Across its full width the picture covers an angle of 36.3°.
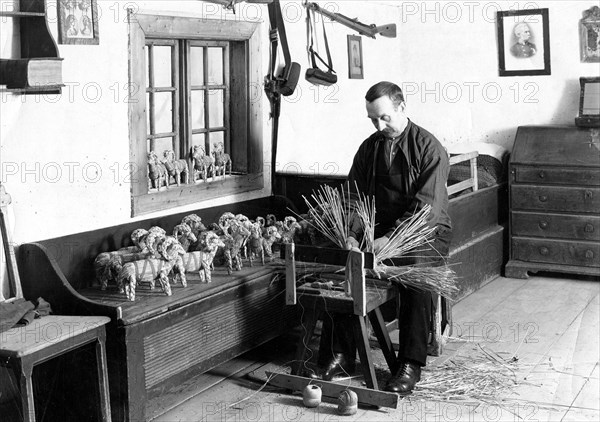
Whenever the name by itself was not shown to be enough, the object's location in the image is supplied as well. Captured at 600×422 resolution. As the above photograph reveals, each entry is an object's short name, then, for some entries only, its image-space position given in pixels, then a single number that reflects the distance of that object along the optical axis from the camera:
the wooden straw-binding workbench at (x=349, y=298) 4.96
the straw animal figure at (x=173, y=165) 6.01
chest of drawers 7.97
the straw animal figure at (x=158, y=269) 4.80
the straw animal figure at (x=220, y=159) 6.61
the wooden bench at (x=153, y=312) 4.53
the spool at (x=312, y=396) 5.02
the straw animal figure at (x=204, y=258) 5.22
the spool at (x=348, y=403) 4.90
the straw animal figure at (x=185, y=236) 5.57
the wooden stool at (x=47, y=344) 3.97
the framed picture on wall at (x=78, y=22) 4.98
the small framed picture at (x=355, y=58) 8.07
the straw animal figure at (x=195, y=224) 5.86
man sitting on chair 5.33
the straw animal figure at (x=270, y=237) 5.88
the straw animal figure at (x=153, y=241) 5.08
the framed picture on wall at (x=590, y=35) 8.32
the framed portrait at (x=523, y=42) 8.60
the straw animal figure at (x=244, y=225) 5.79
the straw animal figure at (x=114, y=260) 4.99
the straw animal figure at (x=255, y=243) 5.74
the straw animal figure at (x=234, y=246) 5.52
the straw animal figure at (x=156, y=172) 5.84
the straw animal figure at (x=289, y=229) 6.04
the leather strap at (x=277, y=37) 6.84
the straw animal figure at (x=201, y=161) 6.31
